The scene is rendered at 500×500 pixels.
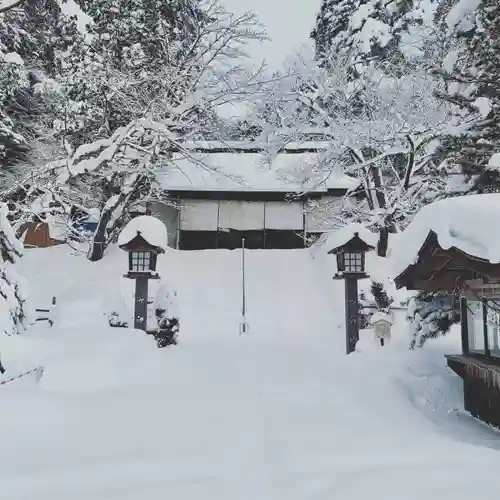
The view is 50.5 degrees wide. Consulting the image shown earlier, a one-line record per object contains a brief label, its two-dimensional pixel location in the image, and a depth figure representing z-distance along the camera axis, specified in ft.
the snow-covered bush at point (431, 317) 27.91
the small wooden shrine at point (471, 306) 17.99
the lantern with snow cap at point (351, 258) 33.68
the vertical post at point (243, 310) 42.60
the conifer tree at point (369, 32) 63.16
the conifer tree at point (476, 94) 24.72
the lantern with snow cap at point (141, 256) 33.47
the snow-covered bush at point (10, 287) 23.82
